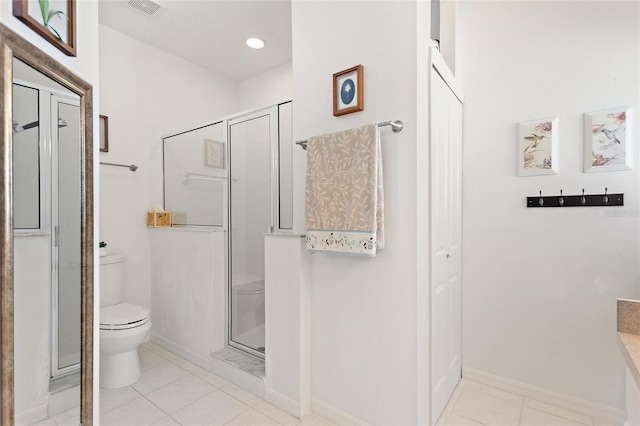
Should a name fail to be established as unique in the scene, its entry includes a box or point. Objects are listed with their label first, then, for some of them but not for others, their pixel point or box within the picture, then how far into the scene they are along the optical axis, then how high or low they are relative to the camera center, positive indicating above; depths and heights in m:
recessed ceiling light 2.90 +1.60
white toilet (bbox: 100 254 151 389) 2.09 -0.85
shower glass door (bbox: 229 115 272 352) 2.30 -0.06
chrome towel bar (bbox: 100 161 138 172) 2.74 +0.43
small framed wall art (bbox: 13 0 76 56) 0.93 +0.63
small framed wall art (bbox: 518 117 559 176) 1.88 +0.40
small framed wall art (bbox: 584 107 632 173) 1.70 +0.40
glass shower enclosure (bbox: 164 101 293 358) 2.23 +0.16
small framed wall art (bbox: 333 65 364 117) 1.67 +0.66
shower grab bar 2.57 +0.32
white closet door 1.66 -0.17
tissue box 2.87 -0.04
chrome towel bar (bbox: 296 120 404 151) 1.53 +0.43
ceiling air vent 2.37 +1.60
